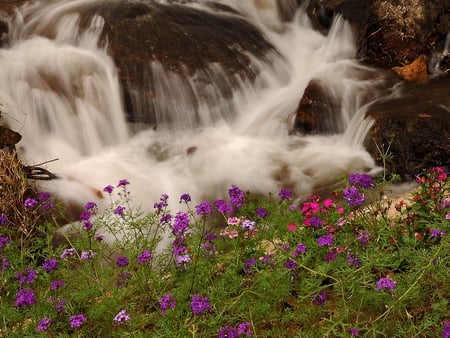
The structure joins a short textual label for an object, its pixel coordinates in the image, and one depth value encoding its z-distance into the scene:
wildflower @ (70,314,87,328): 2.41
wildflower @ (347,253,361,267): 2.65
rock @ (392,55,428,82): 6.96
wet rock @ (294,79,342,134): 6.51
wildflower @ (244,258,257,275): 2.86
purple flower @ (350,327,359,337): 2.30
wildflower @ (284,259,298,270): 2.68
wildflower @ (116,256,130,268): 2.79
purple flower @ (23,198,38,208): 3.17
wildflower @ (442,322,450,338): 2.15
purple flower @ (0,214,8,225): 3.26
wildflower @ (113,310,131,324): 2.41
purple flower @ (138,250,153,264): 2.78
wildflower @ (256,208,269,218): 2.91
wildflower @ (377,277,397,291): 2.28
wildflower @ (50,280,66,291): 2.83
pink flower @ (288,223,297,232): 3.05
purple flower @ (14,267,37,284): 2.78
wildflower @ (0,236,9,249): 3.06
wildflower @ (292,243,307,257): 2.66
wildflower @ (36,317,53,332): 2.40
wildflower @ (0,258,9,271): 2.97
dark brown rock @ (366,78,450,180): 5.38
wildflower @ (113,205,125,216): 3.00
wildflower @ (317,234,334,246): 2.59
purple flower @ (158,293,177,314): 2.54
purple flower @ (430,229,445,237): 2.78
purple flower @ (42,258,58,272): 2.78
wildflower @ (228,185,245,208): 2.85
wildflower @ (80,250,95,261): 2.88
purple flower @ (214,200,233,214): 2.84
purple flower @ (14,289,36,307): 2.57
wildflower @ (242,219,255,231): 2.75
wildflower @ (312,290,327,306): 2.61
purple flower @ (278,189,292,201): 3.09
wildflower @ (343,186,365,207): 2.76
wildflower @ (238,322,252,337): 2.30
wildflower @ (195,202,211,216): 2.69
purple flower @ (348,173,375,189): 2.88
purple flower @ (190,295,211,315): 2.40
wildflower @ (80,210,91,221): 3.10
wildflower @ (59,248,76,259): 2.90
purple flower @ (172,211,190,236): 2.84
